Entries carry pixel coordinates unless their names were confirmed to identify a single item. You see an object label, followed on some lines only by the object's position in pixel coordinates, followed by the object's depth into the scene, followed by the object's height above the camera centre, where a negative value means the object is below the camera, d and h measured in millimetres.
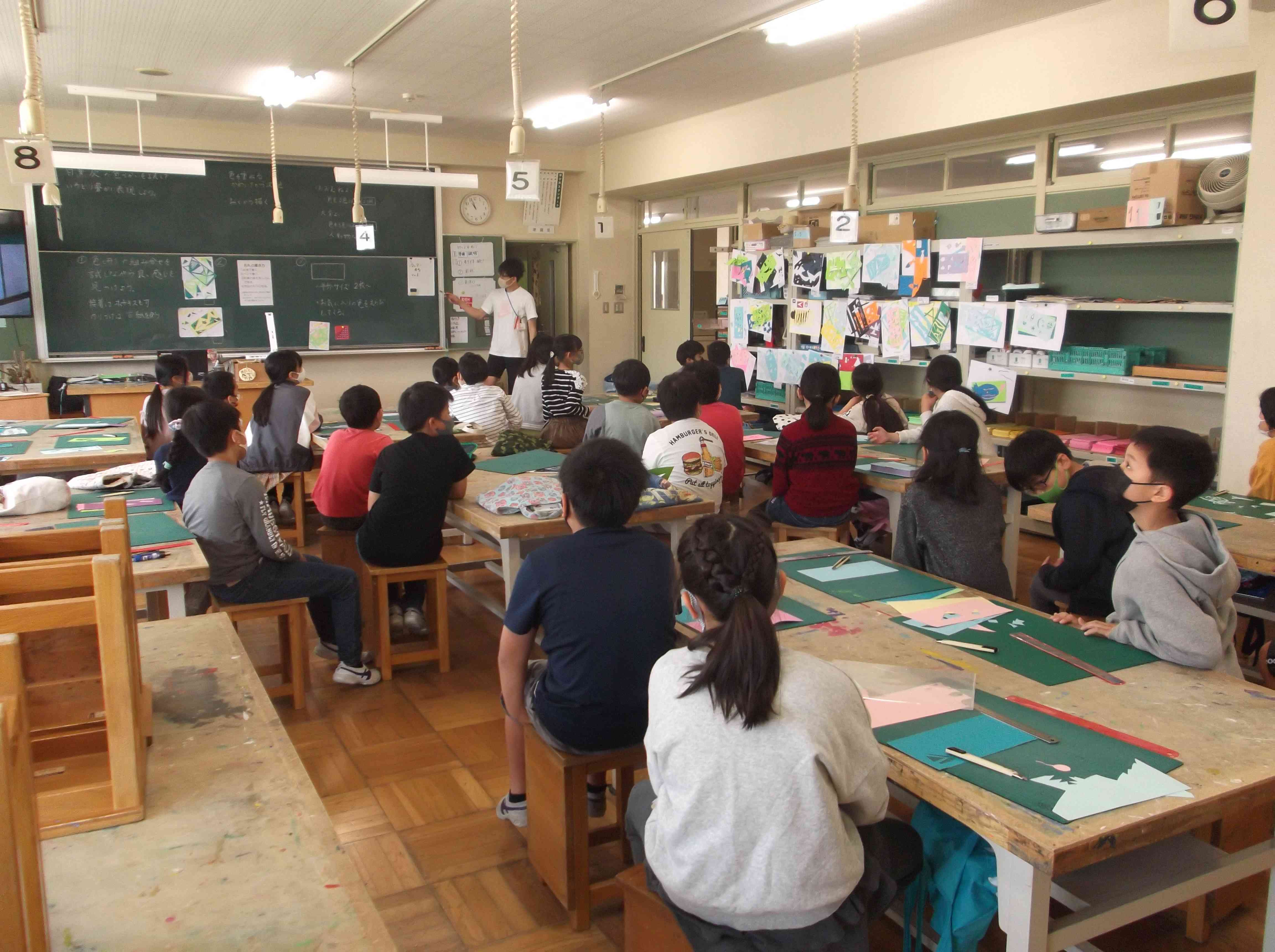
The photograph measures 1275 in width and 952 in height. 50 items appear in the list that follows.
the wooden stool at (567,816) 2062 -1087
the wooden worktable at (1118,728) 1336 -680
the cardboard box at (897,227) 5812 +607
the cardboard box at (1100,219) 4605 +525
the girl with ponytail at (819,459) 4109 -571
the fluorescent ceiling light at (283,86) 6059 +1546
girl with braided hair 1340 -652
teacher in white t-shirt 7305 +48
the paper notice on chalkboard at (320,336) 8156 -102
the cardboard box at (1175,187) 4309 +634
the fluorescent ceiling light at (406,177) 5832 +902
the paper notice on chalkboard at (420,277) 8461 +413
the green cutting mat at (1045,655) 1906 -671
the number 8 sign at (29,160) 3727 +628
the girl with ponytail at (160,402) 4805 -395
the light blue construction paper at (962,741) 1548 -682
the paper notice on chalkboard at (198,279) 7586 +347
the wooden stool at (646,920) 1606 -1013
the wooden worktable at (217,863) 1029 -636
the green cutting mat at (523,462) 4070 -592
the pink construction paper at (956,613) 2191 -664
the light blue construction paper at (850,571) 2557 -659
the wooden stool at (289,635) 3229 -1069
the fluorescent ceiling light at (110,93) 5652 +1405
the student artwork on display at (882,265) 5906 +380
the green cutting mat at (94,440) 4270 -529
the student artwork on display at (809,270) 6516 +378
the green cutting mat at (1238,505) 3332 -630
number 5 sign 4586 +688
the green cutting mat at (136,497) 3037 -605
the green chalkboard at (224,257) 7207 +522
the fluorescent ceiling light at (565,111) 6887 +1575
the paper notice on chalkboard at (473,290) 8703 +313
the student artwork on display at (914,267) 5688 +354
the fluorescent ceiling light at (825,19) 4340 +1416
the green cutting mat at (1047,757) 1427 -681
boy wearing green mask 2752 -587
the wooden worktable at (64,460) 3828 -557
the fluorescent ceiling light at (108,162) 5402 +906
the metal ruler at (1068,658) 1870 -672
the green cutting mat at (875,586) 2396 -661
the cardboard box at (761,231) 6965 +687
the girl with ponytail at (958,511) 2787 -540
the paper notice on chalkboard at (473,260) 8656 +584
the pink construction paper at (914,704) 1701 -679
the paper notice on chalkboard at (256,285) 7816 +313
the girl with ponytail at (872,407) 4934 -416
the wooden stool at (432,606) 3607 -1078
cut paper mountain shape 1384 -682
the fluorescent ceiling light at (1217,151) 4594 +859
